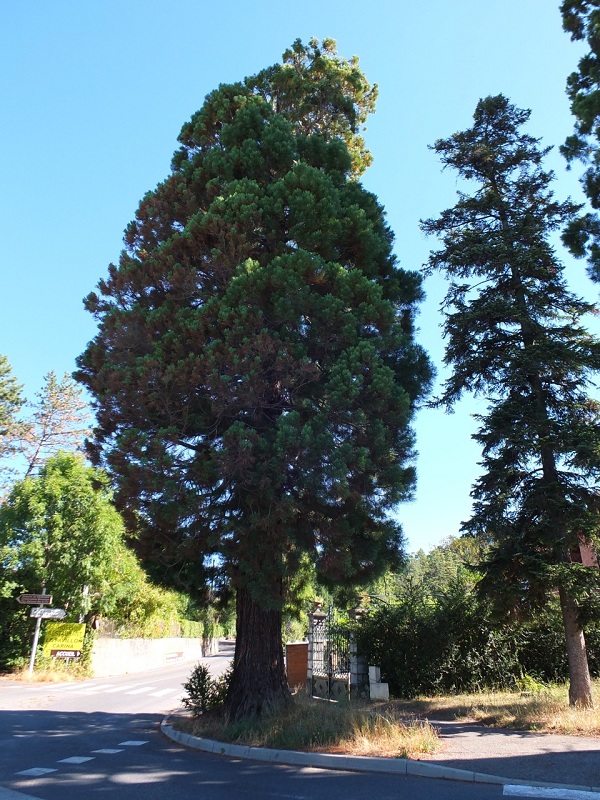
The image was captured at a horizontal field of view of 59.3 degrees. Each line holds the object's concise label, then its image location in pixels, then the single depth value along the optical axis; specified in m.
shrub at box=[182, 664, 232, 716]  10.14
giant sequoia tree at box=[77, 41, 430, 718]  8.00
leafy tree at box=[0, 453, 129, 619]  22.23
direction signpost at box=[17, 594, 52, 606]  21.45
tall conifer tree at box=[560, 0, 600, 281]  9.98
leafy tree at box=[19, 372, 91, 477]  33.81
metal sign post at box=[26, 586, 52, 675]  21.47
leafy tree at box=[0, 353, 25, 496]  32.53
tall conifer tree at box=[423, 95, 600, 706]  9.52
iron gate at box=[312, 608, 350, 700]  14.39
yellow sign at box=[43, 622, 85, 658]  23.34
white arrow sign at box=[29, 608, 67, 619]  21.27
